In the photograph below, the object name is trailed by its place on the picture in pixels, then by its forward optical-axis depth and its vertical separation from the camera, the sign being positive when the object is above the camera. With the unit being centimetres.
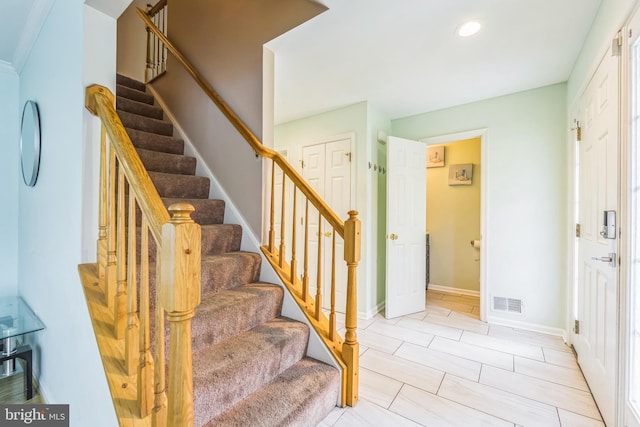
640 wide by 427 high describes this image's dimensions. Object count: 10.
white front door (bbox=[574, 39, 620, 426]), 144 -17
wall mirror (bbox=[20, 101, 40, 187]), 186 +47
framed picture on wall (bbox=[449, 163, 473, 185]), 393 +55
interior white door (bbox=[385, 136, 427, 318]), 312 -17
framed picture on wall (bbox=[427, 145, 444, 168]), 416 +84
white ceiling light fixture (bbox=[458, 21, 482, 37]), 183 +123
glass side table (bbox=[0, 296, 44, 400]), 178 -80
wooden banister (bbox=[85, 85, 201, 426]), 77 -20
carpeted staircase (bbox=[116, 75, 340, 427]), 130 -73
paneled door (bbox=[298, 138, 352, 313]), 324 +27
